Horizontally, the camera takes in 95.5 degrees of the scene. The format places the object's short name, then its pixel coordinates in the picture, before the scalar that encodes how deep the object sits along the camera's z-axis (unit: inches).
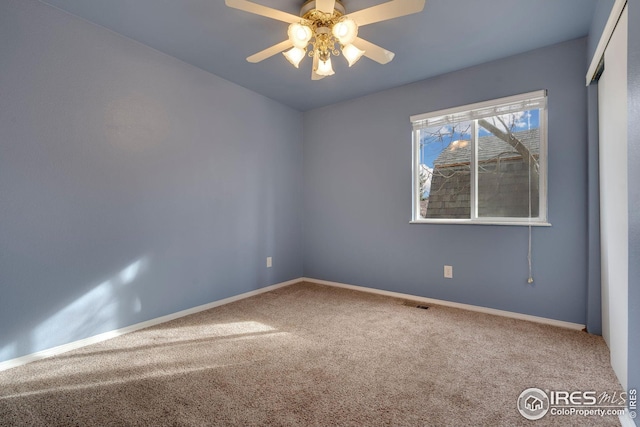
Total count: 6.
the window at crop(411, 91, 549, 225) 100.3
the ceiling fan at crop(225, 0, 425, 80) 61.9
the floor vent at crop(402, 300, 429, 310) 114.3
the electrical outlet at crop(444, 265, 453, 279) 115.8
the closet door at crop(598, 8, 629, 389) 59.9
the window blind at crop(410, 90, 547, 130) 98.7
